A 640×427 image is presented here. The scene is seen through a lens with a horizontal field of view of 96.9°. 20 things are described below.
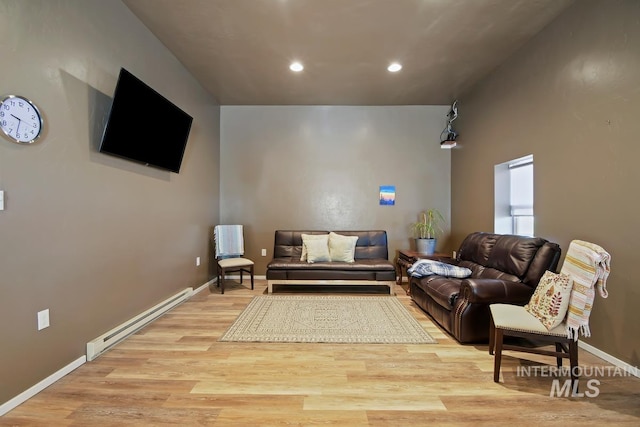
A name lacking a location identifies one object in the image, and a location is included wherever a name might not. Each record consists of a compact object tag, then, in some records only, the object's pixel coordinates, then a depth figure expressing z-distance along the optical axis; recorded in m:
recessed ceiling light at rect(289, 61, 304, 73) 3.55
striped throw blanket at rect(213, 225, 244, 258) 4.43
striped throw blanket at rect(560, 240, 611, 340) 1.76
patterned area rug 2.66
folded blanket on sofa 3.25
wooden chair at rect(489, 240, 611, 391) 1.78
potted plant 4.92
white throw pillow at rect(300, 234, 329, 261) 4.45
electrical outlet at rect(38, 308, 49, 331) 1.85
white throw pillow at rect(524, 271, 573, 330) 1.90
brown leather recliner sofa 2.45
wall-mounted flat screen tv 2.34
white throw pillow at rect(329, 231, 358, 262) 4.38
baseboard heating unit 2.25
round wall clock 1.64
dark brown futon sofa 4.13
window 3.43
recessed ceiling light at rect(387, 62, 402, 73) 3.56
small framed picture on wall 5.03
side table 4.19
